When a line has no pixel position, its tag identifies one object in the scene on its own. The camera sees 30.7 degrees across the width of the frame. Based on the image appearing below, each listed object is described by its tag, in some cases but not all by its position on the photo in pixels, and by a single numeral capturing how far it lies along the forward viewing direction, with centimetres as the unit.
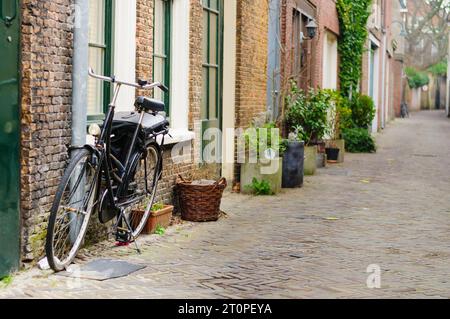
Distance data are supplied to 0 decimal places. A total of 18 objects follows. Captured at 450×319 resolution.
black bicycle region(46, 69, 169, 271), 597
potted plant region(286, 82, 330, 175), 1429
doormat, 584
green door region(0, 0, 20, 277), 545
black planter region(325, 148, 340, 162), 1709
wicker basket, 883
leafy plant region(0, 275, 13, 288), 543
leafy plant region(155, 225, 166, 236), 786
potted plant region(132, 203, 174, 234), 780
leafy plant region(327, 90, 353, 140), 1556
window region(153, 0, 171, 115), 884
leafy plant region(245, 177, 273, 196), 1136
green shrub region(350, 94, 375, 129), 2016
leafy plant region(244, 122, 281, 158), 1136
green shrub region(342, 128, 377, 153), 1998
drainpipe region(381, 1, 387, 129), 3094
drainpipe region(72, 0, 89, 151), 642
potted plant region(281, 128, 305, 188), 1226
